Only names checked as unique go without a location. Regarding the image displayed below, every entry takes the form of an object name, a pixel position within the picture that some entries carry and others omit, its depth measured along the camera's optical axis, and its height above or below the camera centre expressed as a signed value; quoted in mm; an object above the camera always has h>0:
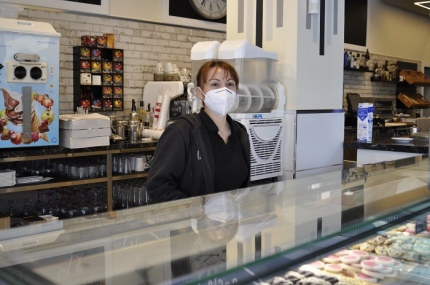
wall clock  6918 +1582
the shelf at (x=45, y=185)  4199 -605
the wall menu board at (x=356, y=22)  9559 +1941
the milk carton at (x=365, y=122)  4785 -13
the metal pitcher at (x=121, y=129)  5312 -122
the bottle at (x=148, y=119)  5922 -14
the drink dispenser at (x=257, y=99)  4125 +182
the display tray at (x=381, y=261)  1639 -502
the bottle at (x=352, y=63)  9500 +1104
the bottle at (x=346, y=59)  9414 +1164
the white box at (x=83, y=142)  4512 -229
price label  2009 -428
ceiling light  7538 +1862
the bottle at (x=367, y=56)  10016 +1304
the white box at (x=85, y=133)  4514 -147
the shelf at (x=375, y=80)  10355 +856
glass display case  1150 -334
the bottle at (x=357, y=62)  9625 +1136
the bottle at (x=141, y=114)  5907 +45
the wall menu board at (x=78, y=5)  5406 +1271
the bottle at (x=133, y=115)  5579 +31
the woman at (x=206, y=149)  2324 -149
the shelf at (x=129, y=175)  4884 -578
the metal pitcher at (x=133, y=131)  5257 -141
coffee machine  5613 +220
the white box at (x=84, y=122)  4521 -44
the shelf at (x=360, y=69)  9527 +995
